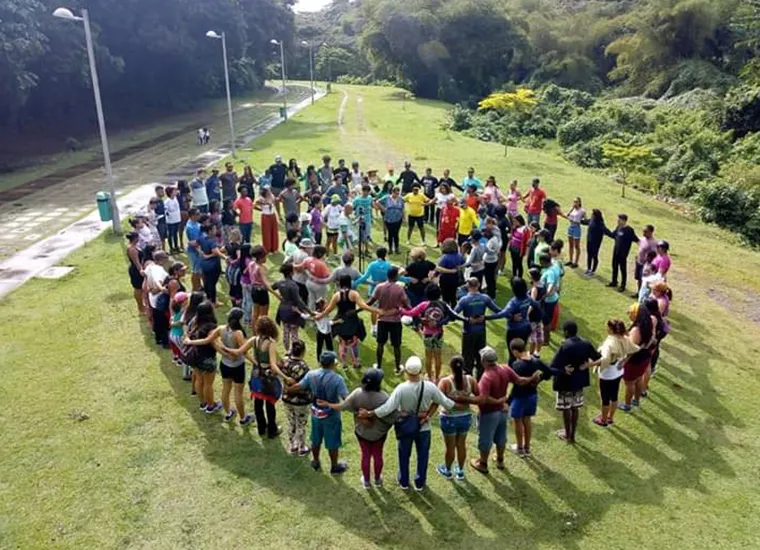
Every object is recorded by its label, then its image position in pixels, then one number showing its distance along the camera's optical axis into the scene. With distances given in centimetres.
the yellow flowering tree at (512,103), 3822
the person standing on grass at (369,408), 673
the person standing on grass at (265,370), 745
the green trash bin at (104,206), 1741
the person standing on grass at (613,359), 793
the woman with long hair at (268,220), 1394
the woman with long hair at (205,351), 793
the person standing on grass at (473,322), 864
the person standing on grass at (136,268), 1063
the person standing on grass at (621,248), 1234
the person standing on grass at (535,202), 1503
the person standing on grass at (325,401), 690
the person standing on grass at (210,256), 1105
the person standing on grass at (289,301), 895
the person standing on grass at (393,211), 1391
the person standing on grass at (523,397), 730
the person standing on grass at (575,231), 1370
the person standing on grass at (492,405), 699
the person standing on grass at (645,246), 1129
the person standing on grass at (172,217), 1443
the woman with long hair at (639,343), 827
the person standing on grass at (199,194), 1570
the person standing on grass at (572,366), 760
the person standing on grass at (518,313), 853
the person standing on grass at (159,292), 970
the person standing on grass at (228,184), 1672
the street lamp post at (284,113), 4306
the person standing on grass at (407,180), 1631
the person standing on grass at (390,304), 878
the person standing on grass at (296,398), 716
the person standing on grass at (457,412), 690
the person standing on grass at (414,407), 663
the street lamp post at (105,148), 1603
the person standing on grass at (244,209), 1413
